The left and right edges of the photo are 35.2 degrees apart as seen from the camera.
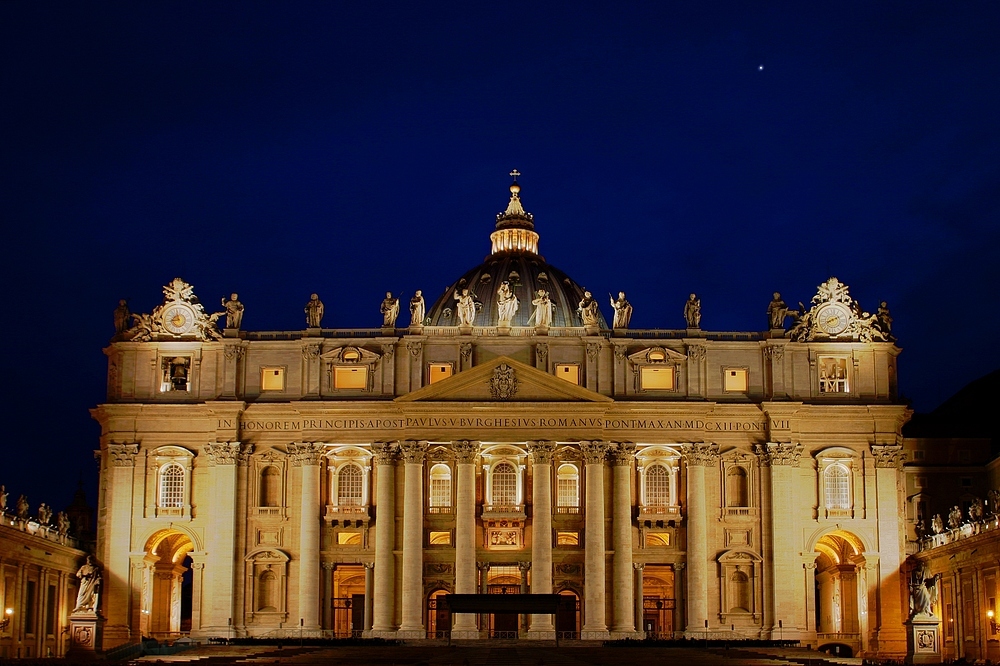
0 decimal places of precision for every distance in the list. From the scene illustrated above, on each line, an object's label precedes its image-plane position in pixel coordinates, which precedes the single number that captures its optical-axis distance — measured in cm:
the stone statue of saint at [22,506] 8450
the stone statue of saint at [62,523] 9350
